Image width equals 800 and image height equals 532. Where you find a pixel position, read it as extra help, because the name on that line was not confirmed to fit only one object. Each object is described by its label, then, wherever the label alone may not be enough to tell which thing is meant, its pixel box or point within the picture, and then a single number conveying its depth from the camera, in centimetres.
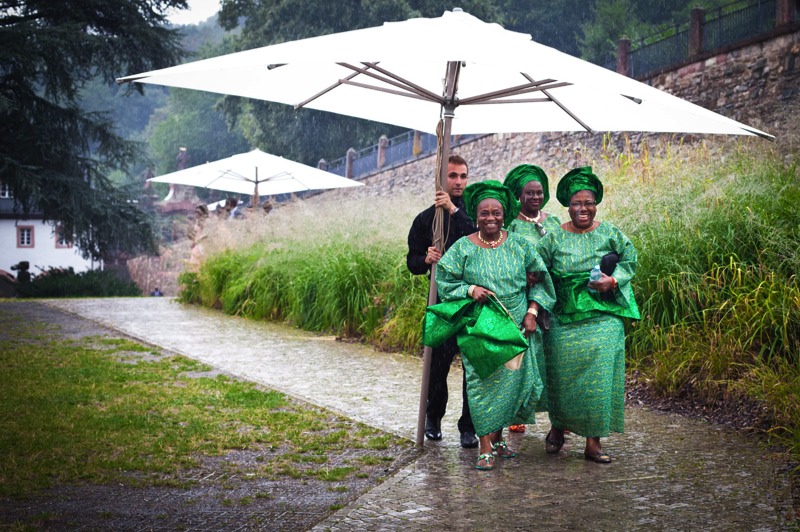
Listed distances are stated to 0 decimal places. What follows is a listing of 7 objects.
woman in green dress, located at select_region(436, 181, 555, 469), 436
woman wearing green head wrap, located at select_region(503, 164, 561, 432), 499
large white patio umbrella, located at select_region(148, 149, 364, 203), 1538
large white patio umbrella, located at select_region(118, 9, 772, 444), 407
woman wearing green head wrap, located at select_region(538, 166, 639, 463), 442
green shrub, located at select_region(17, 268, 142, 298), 2284
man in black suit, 500
